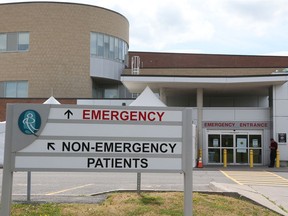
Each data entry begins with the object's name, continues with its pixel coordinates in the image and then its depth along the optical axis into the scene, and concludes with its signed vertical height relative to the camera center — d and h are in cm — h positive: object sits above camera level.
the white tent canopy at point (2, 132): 2266 +59
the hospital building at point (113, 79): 2814 +537
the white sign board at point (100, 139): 642 +9
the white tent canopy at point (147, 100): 2235 +227
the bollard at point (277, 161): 2678 -78
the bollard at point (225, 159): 2681 -71
